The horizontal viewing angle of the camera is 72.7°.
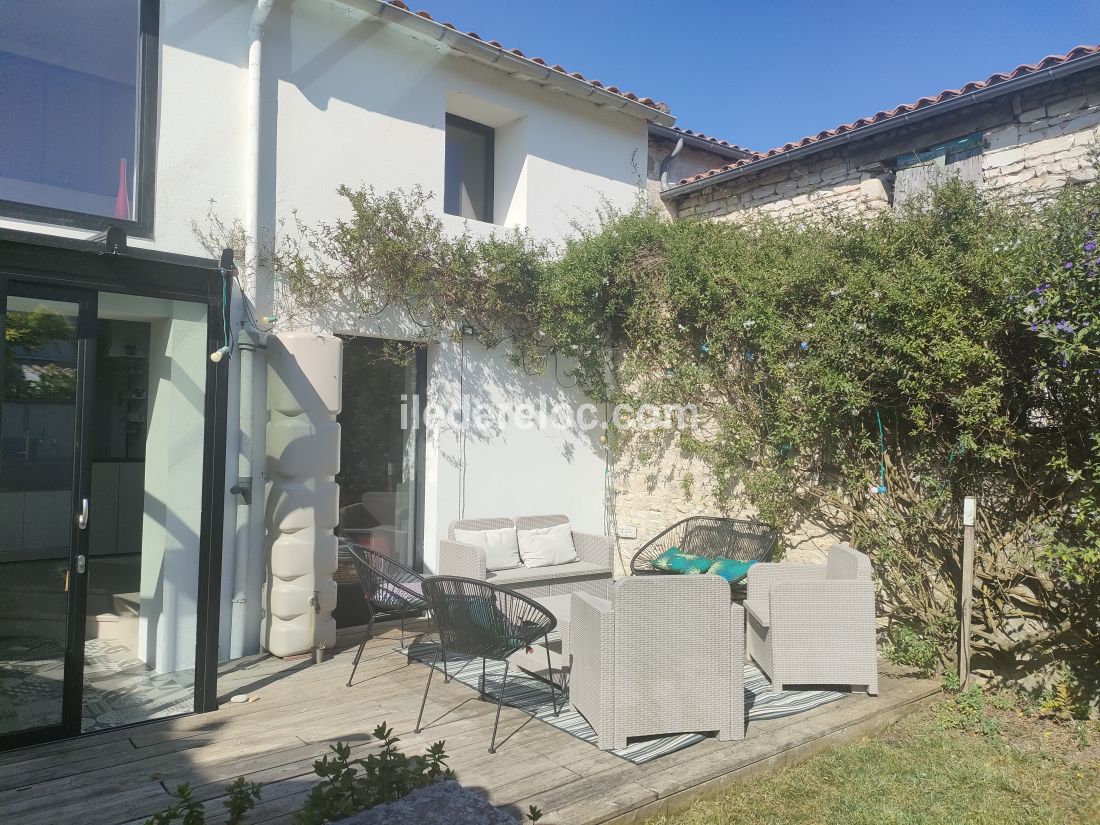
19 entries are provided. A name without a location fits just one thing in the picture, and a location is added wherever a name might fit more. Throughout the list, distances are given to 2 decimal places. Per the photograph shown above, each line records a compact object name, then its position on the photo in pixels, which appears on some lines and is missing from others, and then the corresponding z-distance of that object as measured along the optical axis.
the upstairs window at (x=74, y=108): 4.53
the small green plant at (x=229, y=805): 2.28
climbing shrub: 4.46
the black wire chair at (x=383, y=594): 4.84
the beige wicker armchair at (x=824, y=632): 4.53
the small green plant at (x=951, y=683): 4.71
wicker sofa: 6.00
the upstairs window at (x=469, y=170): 7.46
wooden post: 4.68
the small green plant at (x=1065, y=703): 4.47
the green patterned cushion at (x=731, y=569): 5.85
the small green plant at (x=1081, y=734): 4.14
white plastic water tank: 5.30
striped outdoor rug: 3.84
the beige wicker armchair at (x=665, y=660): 3.79
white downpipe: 5.36
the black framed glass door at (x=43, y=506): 3.79
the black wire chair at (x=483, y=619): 4.00
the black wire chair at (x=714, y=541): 6.16
